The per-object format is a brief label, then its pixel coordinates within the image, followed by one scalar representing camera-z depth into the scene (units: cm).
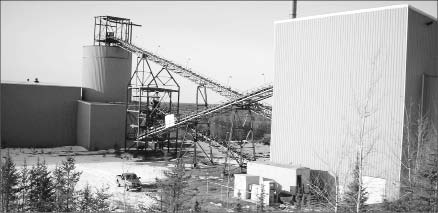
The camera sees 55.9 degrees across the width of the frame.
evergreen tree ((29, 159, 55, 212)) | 1702
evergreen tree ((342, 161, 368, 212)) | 1620
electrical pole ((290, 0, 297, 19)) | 2966
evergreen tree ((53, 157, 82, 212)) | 1650
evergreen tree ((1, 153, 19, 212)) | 1778
